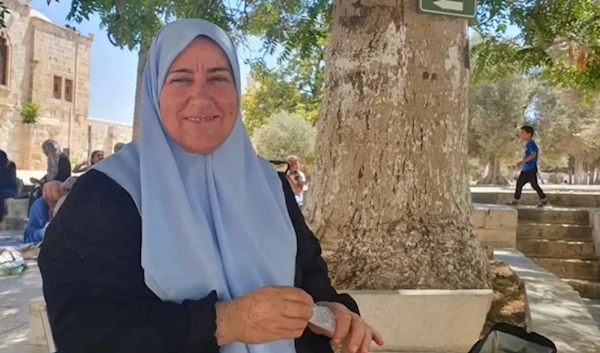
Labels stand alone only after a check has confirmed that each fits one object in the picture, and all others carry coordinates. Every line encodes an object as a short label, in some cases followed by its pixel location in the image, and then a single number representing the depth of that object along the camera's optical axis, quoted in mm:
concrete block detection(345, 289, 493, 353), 2746
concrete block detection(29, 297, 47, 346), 2875
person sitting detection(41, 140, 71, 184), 9055
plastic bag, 5916
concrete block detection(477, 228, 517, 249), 6547
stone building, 28766
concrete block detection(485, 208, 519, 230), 6520
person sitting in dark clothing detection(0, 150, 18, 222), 9398
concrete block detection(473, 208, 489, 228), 6539
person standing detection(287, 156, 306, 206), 9288
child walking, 9883
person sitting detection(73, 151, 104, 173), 9195
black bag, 1950
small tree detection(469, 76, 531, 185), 23641
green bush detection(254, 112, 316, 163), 26672
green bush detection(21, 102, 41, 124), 29438
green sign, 3076
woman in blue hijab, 1194
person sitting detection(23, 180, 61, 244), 7512
